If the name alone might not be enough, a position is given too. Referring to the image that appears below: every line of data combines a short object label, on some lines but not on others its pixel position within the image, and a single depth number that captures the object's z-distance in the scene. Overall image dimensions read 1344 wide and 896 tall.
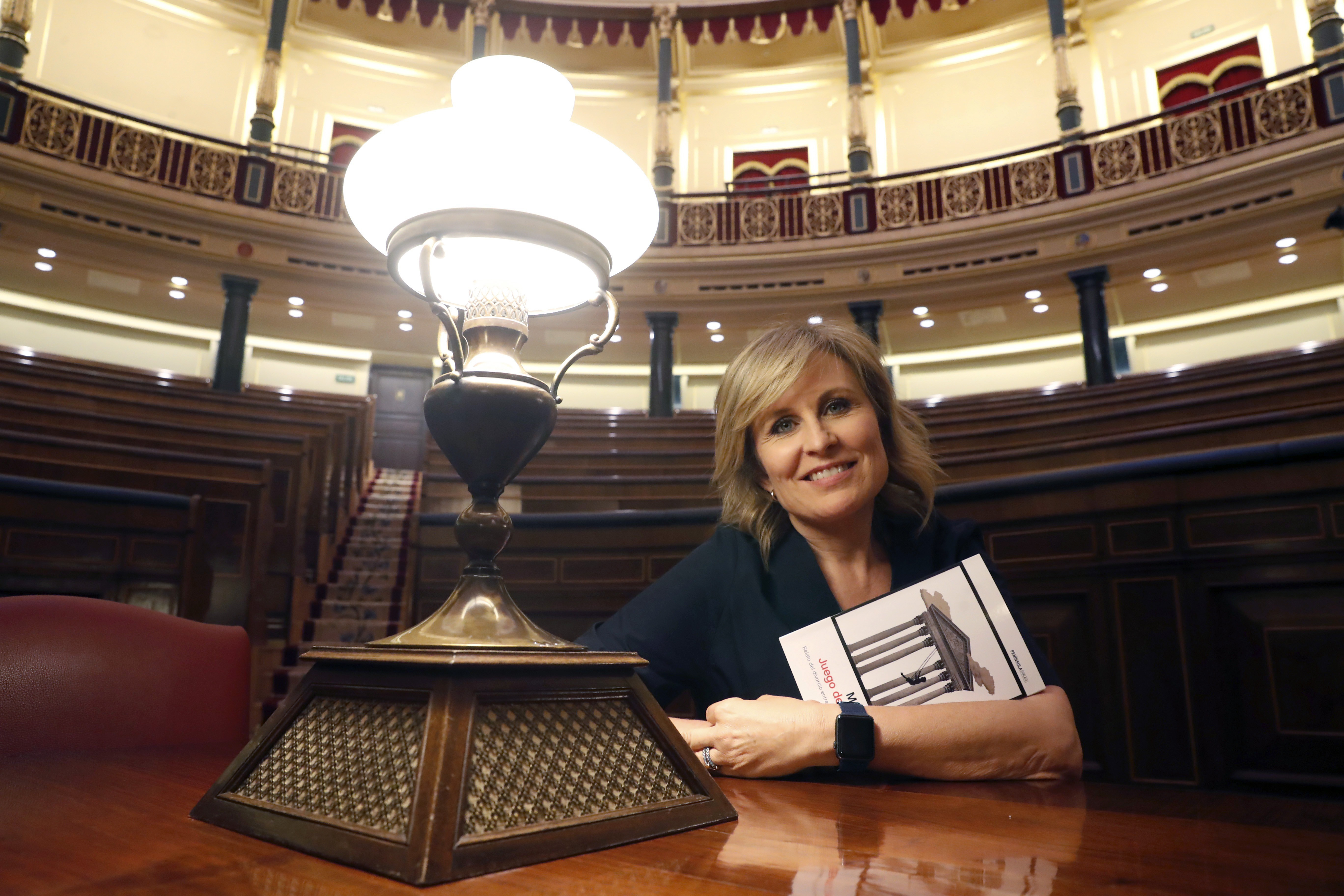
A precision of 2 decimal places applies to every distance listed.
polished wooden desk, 0.41
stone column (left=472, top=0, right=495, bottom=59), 9.51
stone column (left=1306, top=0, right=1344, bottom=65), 6.89
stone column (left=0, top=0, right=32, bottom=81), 7.36
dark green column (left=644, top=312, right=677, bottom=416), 8.59
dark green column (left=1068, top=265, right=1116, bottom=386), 7.40
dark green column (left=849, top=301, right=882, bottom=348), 8.48
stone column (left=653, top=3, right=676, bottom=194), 9.47
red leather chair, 0.90
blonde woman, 1.06
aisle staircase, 3.44
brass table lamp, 0.45
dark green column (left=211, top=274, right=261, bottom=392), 7.59
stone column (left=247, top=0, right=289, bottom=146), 8.55
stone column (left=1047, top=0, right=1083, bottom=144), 8.11
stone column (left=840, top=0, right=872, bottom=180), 9.03
